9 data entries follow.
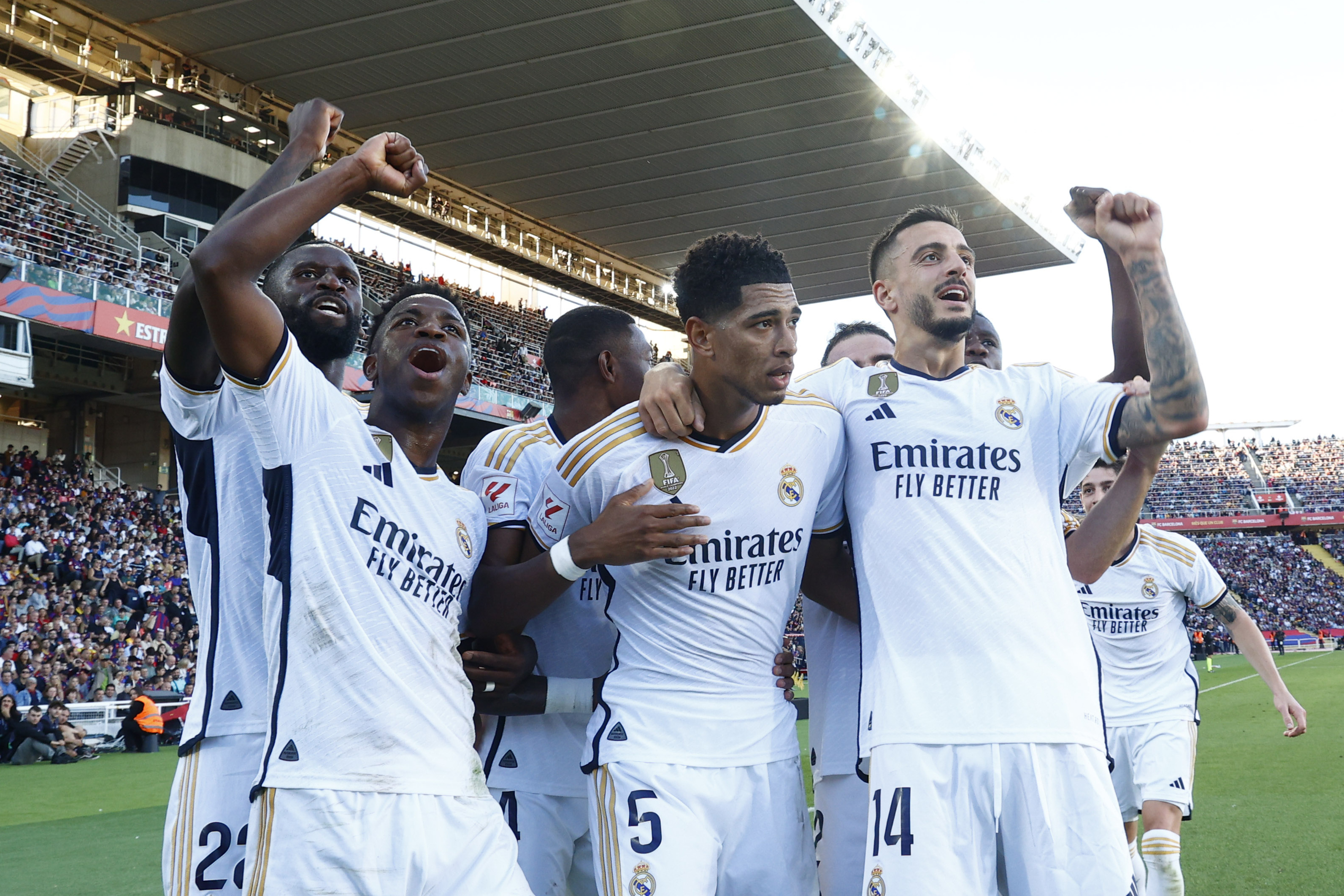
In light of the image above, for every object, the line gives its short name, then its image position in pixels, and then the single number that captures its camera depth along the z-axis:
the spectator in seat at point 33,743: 14.57
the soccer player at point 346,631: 2.62
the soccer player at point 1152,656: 6.34
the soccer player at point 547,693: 3.54
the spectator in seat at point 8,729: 14.71
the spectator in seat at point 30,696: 15.65
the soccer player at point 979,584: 2.89
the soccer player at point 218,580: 2.86
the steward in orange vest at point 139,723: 15.72
